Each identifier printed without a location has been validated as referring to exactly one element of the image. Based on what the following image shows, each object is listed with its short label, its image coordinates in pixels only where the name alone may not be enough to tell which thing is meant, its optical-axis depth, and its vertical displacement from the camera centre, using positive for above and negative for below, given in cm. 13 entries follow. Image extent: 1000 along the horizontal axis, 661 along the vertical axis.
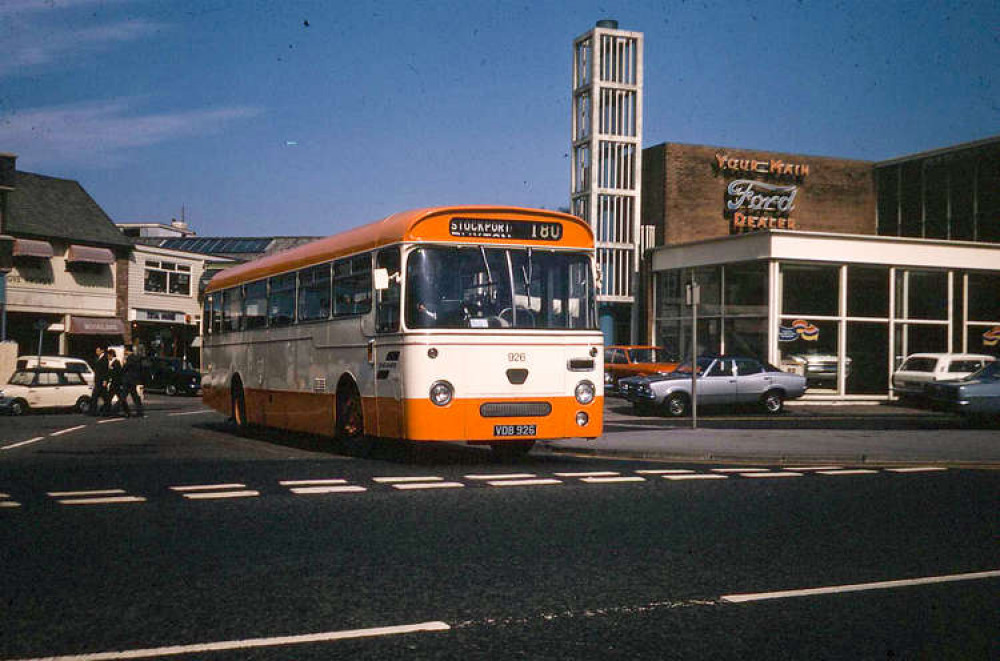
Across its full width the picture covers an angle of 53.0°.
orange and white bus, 1244 +25
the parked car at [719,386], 2592 -90
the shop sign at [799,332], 3375 +73
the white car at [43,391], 2769 -130
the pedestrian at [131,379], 2566 -88
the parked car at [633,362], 3250 -35
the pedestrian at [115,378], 2595 -85
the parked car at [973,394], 2217 -87
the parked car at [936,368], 2956 -38
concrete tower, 4522 +884
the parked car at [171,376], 4306 -129
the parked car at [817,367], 3391 -46
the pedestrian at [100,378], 2588 -85
